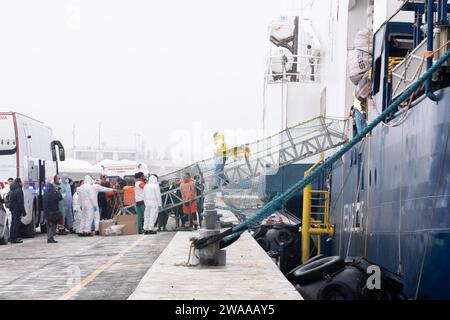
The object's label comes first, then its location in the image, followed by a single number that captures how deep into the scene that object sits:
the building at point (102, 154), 75.68
